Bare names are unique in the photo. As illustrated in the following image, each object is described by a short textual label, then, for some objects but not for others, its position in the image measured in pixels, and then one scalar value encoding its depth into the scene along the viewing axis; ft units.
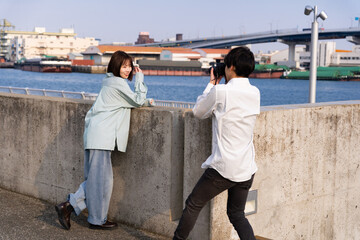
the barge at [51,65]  427.33
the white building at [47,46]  600.80
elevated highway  364.79
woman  14.39
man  10.64
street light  39.47
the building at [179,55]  452.76
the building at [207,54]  470.80
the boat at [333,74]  376.27
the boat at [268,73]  422.49
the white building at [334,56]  481.87
